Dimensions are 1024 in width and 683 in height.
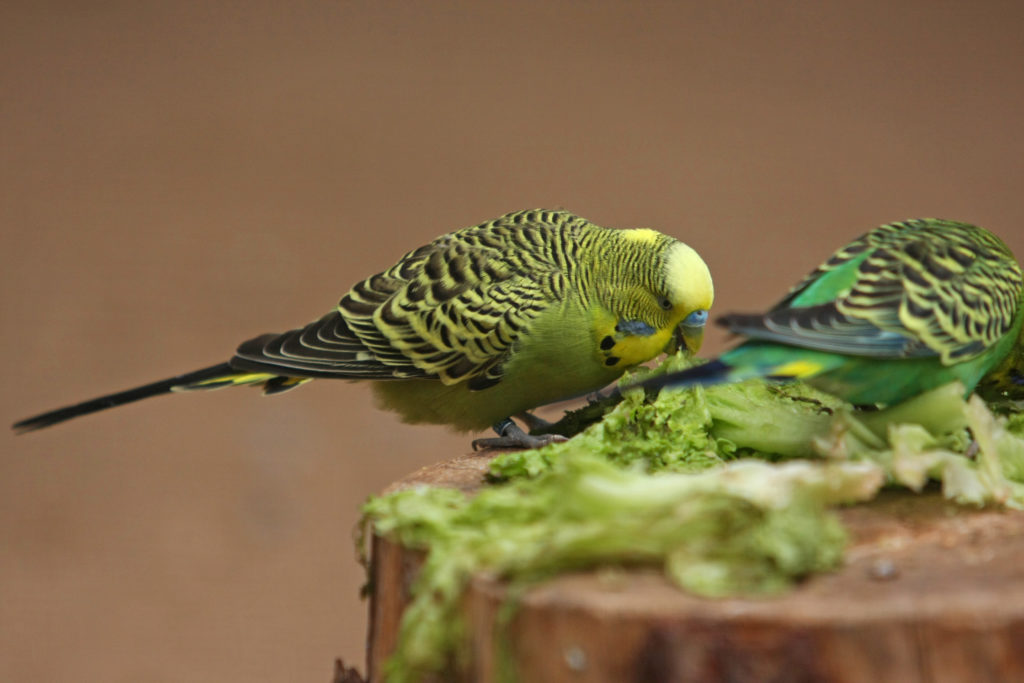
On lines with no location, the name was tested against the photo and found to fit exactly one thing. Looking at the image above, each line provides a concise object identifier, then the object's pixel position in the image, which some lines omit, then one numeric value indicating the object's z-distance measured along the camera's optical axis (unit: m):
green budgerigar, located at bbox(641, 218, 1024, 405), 2.98
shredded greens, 2.95
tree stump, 2.74
